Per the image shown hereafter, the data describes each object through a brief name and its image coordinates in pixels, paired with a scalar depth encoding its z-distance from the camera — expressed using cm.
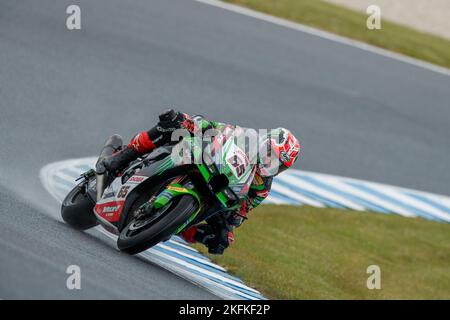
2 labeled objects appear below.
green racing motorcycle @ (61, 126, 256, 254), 1503
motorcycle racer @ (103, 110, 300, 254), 1585
